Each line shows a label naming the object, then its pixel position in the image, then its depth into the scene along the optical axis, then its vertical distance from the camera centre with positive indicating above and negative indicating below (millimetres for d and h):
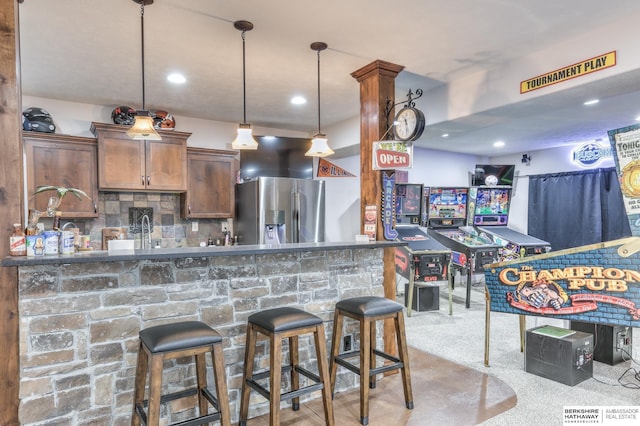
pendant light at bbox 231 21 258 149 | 3215 +579
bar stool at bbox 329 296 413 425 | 2369 -881
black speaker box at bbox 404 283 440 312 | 5145 -1250
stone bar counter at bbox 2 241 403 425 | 1877 -586
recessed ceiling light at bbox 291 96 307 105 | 4500 +1286
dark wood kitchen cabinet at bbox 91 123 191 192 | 4398 +567
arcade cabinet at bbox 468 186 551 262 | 5836 -253
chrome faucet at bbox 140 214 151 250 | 4910 -286
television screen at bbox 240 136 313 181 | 5473 +706
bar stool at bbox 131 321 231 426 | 1722 -739
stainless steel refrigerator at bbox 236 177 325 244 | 4930 -51
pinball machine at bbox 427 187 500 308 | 5359 -441
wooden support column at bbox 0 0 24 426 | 1801 +82
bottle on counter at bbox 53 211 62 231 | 2067 -73
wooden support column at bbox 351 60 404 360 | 3133 +614
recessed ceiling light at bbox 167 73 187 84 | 3716 +1296
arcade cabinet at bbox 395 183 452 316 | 4914 -646
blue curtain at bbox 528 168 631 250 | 6074 -55
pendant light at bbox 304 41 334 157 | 3449 +551
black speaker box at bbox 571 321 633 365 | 3324 -1219
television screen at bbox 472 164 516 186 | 7086 +574
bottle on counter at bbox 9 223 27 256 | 1839 -162
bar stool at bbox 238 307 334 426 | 2018 -829
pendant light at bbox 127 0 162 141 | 2732 +596
